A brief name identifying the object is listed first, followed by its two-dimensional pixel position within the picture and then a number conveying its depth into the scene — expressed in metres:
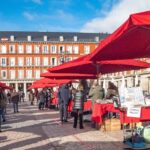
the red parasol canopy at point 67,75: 8.96
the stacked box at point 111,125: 6.57
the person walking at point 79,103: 7.07
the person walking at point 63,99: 8.61
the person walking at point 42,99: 15.05
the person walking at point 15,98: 13.47
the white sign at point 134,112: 4.59
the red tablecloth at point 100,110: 6.55
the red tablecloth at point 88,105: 8.95
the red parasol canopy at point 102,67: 6.92
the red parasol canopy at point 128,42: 3.21
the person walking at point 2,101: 7.56
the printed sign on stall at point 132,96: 4.64
